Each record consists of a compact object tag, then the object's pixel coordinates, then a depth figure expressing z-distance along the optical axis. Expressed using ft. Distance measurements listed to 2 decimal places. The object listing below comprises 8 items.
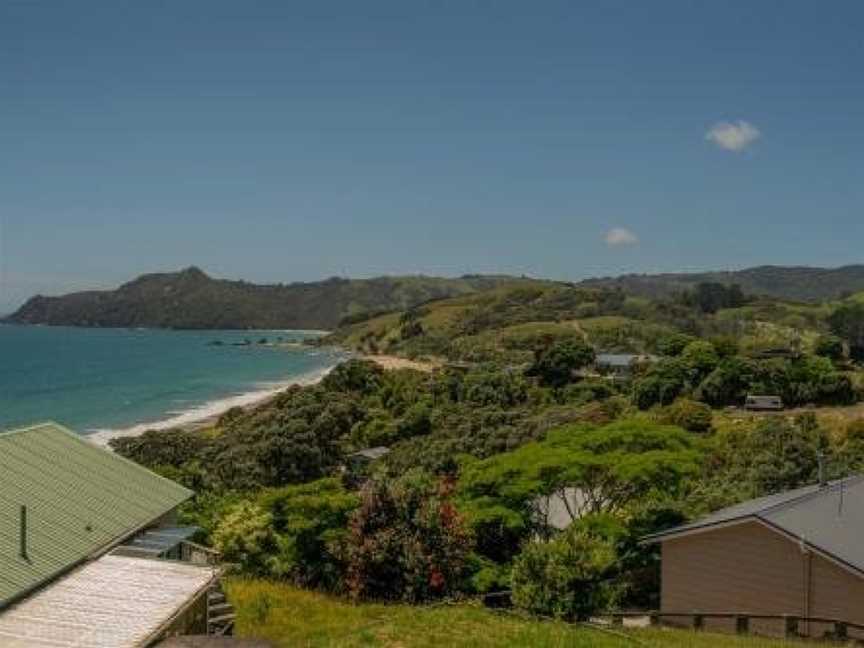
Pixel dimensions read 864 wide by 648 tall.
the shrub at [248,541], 84.48
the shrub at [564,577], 60.54
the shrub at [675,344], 308.19
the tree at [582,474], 87.04
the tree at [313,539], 79.61
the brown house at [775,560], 62.28
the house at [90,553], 44.50
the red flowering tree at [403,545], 69.56
